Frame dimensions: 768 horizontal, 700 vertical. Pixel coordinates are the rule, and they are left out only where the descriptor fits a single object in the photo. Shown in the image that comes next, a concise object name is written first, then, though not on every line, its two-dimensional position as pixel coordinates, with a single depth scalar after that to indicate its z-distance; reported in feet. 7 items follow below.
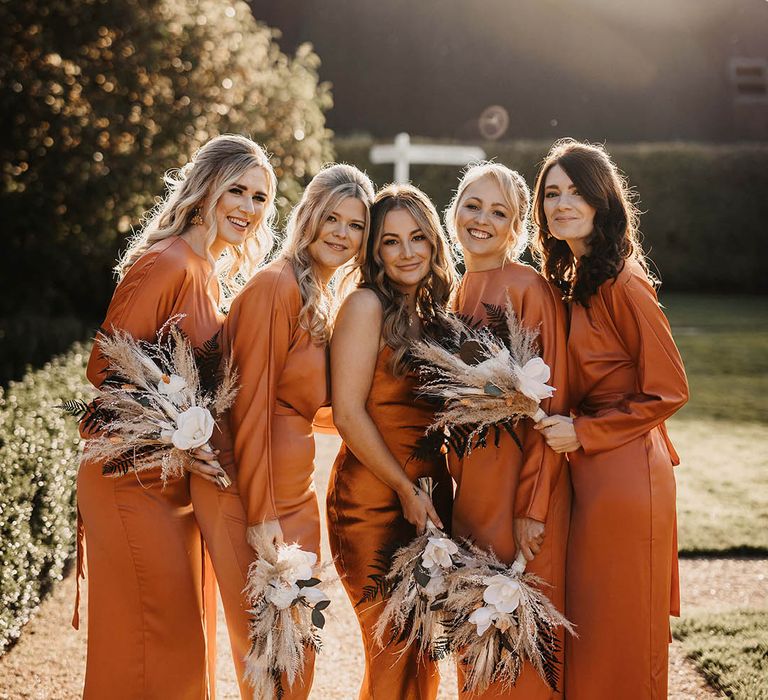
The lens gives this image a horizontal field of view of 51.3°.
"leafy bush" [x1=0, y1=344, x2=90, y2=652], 15.24
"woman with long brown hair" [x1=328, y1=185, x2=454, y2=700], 11.21
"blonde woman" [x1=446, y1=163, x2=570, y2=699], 10.89
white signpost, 45.50
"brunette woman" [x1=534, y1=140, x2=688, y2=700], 10.73
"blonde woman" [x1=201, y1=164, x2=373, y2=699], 10.55
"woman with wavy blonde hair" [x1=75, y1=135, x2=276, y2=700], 10.84
